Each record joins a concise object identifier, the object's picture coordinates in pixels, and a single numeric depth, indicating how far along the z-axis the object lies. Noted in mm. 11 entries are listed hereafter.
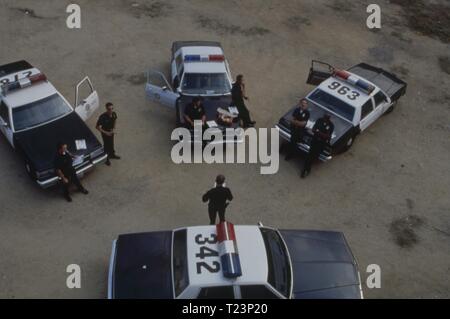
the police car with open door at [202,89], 11758
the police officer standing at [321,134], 10633
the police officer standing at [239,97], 11922
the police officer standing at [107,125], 10652
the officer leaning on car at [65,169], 9594
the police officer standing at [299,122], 11094
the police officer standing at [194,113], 11203
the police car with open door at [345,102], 11531
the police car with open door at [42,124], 10234
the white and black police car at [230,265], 7012
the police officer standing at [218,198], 8828
